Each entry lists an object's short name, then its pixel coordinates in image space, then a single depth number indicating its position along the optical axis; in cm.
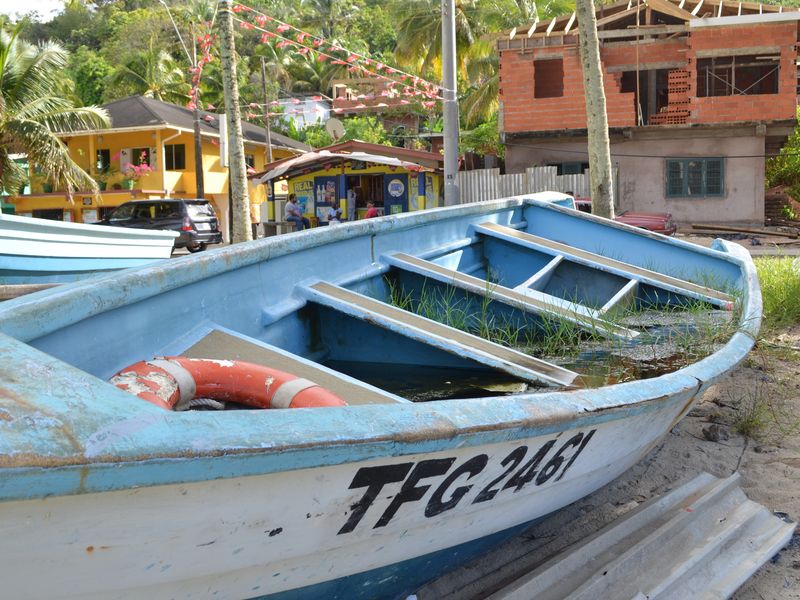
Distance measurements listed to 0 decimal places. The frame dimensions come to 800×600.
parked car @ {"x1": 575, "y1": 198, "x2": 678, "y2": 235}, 2059
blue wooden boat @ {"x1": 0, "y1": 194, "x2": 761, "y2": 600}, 169
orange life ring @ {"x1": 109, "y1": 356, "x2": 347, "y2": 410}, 251
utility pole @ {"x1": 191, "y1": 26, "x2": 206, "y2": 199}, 2756
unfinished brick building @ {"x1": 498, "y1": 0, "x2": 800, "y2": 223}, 2405
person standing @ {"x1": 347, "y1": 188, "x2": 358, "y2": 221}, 2464
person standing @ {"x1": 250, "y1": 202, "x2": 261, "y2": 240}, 3261
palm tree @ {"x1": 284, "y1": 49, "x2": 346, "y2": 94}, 5031
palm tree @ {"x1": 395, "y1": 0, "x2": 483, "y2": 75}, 3238
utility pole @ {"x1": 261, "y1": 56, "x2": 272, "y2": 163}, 3045
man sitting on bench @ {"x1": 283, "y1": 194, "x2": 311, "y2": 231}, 2367
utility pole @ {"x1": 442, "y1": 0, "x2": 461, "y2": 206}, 1463
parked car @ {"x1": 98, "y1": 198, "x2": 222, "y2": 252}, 2356
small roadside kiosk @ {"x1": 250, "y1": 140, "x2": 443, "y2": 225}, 2405
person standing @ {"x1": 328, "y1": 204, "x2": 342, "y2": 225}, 2352
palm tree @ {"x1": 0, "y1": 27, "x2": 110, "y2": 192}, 1956
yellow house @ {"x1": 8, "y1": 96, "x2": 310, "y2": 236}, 3008
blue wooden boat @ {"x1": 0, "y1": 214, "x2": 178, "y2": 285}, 877
